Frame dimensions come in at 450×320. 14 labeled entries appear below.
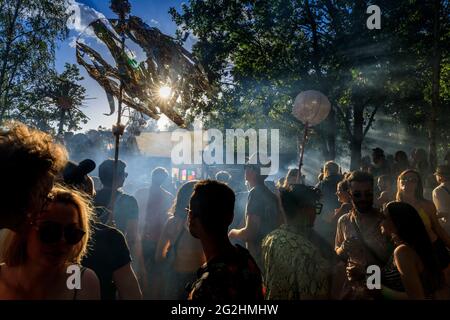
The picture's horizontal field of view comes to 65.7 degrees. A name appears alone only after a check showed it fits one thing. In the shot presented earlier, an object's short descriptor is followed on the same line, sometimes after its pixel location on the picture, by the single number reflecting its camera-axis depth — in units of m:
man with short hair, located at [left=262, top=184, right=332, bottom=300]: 2.58
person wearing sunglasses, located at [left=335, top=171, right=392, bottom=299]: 2.68
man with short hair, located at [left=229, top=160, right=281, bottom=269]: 4.34
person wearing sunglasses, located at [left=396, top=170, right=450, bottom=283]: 3.68
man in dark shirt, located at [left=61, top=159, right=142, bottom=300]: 2.67
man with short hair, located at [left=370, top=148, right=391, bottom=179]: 8.53
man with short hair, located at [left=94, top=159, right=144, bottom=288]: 4.29
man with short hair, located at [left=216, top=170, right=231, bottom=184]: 6.32
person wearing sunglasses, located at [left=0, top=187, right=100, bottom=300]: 1.87
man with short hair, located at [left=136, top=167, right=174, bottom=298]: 4.89
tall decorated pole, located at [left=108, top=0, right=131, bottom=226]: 4.43
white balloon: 6.38
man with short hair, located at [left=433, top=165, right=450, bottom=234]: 5.16
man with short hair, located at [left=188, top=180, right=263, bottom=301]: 1.91
